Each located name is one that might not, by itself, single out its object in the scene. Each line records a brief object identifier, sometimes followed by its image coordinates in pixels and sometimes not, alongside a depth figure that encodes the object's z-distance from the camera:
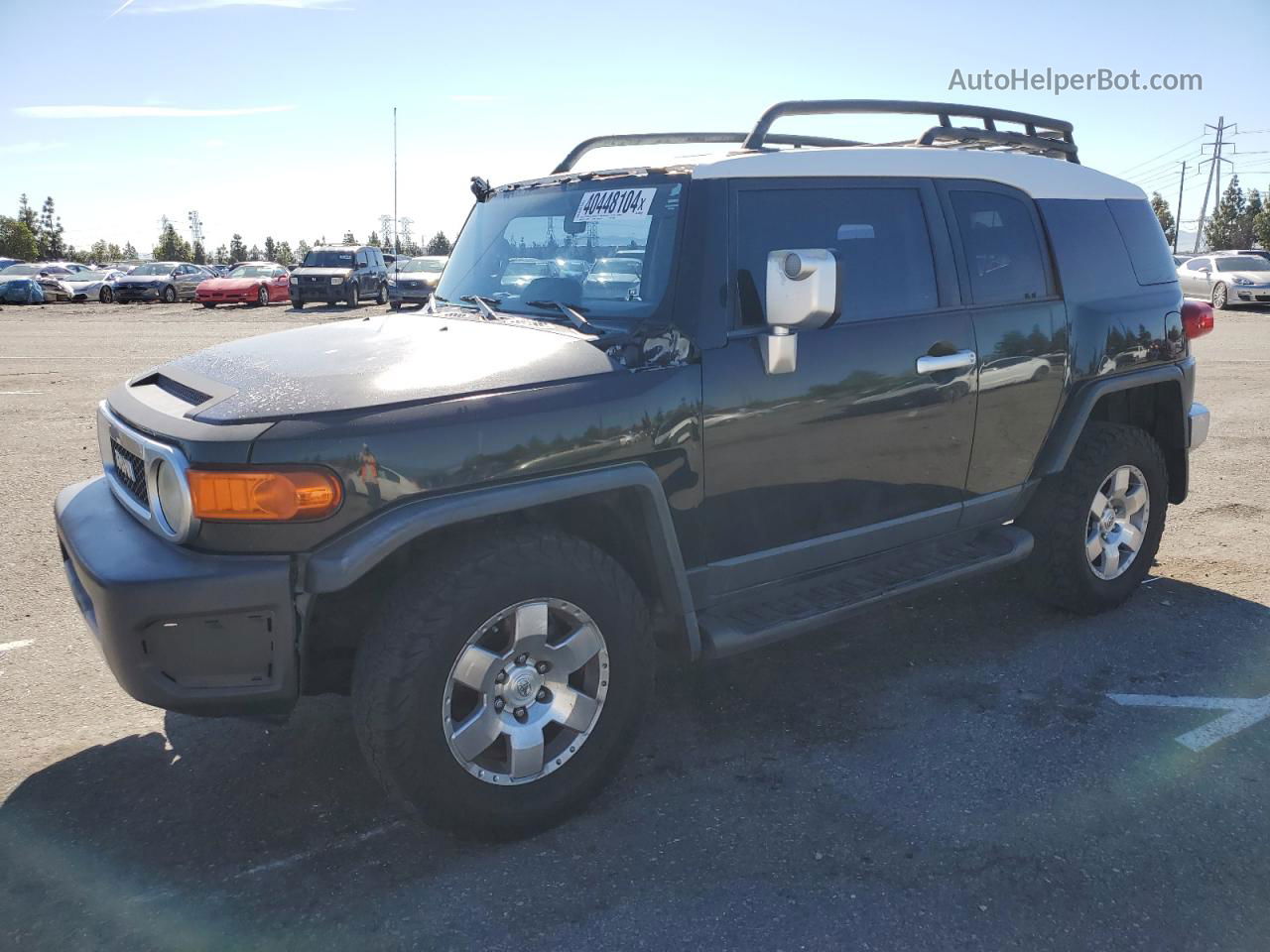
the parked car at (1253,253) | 26.98
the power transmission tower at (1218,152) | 89.81
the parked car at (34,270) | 39.16
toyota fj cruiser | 2.61
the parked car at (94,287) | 34.91
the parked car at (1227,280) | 25.41
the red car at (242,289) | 31.31
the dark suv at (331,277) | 27.70
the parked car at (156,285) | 34.34
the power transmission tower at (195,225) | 146.38
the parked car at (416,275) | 25.45
